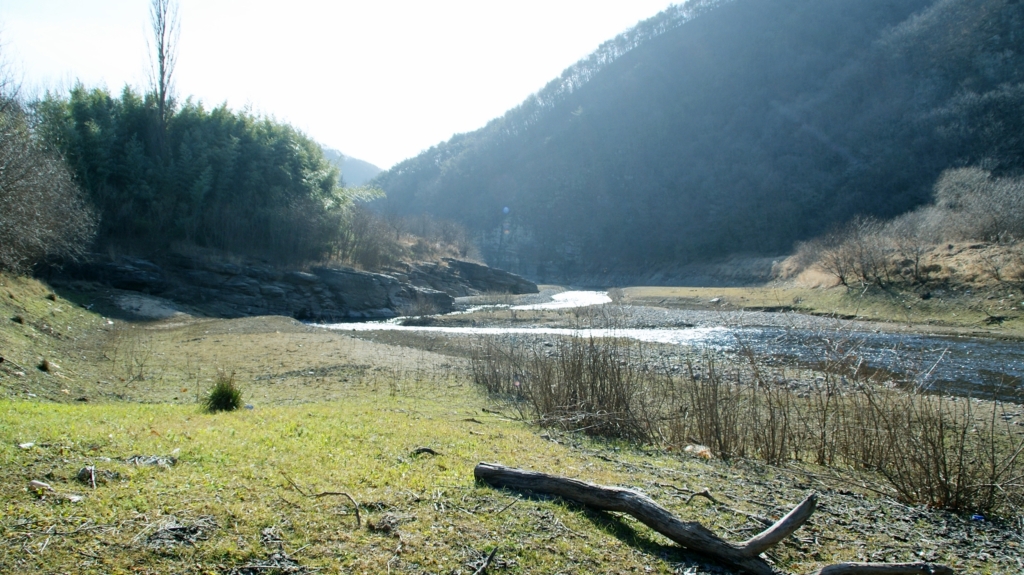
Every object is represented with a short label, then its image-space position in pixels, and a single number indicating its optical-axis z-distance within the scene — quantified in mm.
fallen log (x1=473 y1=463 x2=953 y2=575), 3854
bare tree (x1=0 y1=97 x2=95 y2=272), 17480
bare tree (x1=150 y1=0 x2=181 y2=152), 35062
